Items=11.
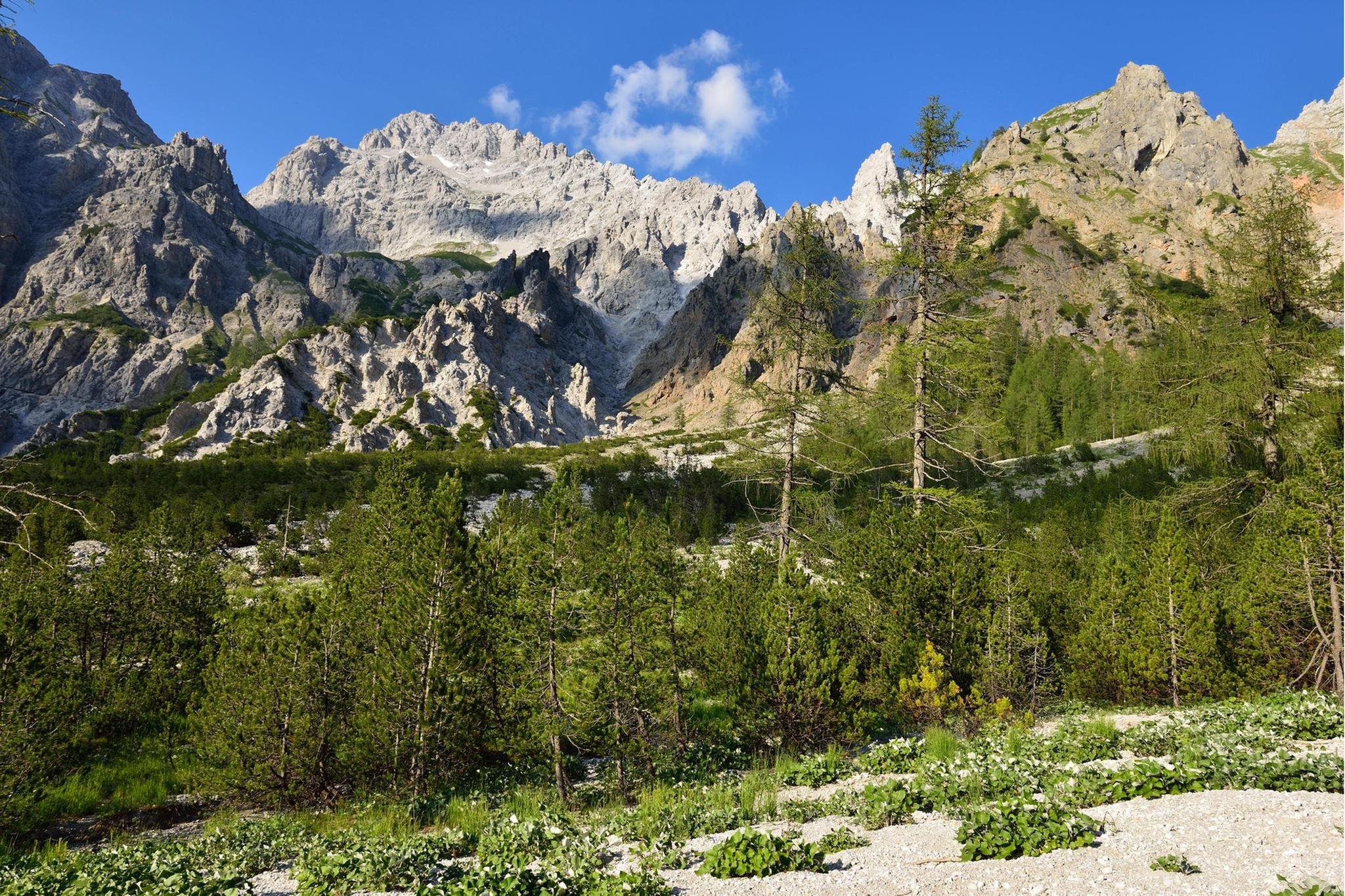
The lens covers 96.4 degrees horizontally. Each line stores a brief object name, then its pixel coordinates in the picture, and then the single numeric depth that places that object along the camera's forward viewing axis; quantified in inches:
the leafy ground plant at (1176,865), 228.2
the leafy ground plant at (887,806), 333.4
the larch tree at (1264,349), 644.7
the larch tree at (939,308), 665.6
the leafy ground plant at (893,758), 460.1
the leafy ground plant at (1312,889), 182.9
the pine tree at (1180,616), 605.3
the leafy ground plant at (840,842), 298.4
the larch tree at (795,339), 695.7
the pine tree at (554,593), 498.6
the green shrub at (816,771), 462.3
